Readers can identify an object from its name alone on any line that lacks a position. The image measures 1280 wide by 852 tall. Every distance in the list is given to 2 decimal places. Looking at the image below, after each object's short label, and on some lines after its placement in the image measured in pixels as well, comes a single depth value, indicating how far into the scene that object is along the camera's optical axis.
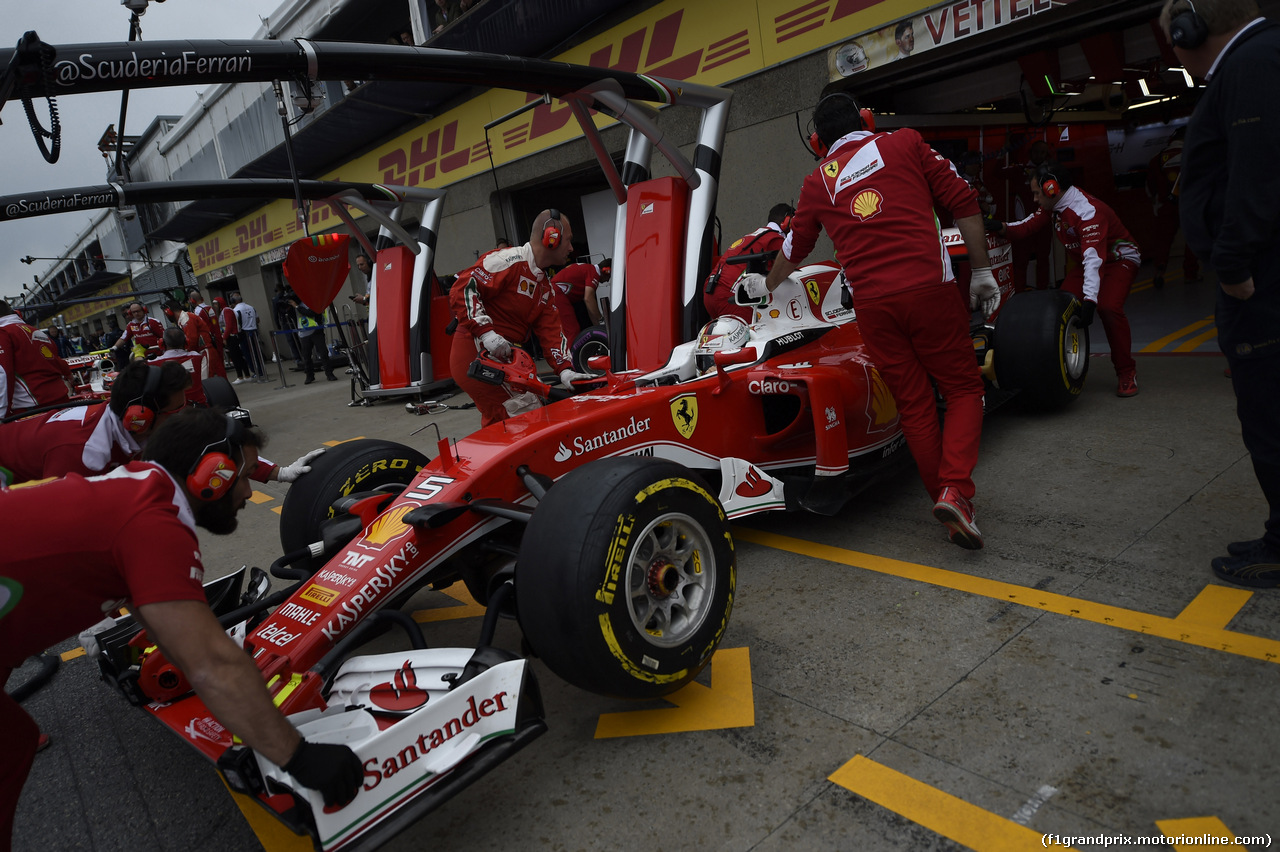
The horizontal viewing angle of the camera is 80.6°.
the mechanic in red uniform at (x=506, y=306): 5.34
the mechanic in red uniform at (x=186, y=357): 7.91
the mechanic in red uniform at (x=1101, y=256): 5.24
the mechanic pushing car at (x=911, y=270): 3.29
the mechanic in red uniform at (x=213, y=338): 13.28
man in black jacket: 2.34
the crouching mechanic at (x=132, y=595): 1.53
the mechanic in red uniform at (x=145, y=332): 14.69
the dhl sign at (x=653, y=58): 8.37
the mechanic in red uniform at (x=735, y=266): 5.22
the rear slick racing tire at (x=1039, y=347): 4.64
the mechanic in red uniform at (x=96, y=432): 3.85
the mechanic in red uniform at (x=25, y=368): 5.76
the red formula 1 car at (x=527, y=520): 1.99
